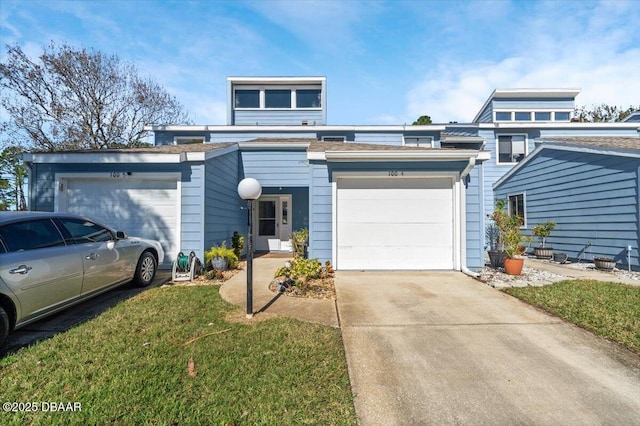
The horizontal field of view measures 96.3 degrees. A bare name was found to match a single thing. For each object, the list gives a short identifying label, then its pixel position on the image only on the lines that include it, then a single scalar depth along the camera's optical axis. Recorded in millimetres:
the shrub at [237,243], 9227
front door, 11484
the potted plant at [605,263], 7094
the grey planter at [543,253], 8992
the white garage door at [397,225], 6996
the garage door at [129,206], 7082
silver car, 3111
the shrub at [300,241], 9407
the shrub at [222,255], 7062
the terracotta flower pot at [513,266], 6660
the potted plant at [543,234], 8766
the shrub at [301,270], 5691
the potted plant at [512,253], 6688
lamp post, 3889
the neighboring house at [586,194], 7105
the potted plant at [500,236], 7496
